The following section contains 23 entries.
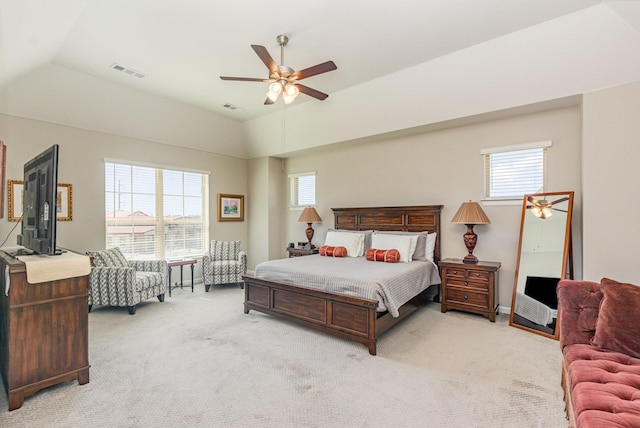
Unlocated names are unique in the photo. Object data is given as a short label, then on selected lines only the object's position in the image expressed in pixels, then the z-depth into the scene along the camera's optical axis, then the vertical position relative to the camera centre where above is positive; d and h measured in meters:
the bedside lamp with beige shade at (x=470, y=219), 4.17 -0.08
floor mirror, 3.62 -0.58
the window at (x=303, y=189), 6.61 +0.55
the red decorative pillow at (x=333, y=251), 4.92 -0.63
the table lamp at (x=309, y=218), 6.04 -0.10
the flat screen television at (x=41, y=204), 2.30 +0.08
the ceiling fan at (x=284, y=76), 3.04 +1.46
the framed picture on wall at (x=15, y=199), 4.13 +0.19
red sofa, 1.39 -0.86
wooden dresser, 2.20 -0.92
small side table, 5.35 -0.90
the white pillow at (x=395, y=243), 4.46 -0.46
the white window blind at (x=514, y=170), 4.08 +0.61
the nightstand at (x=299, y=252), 5.97 -0.77
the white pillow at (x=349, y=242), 4.99 -0.48
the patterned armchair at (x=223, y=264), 5.59 -0.96
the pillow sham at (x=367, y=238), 5.09 -0.43
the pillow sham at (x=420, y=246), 4.67 -0.50
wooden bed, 3.13 -1.07
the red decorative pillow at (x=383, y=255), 4.37 -0.62
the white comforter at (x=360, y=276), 3.23 -0.76
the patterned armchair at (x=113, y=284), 4.25 -1.01
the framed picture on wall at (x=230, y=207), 6.70 +0.14
